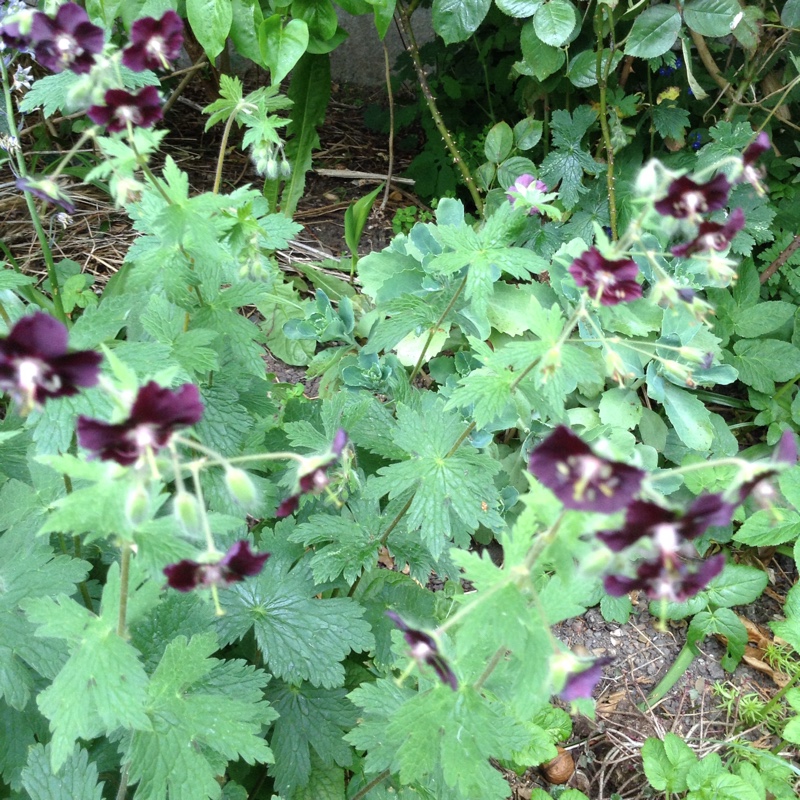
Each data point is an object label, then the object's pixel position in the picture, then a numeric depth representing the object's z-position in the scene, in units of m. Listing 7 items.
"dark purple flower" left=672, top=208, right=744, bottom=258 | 0.31
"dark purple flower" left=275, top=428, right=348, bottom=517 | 0.29
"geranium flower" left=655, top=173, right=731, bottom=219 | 0.30
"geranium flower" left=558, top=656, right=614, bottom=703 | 0.28
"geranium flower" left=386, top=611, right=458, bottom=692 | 0.29
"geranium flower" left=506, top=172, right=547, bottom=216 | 0.43
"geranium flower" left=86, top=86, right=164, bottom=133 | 0.33
